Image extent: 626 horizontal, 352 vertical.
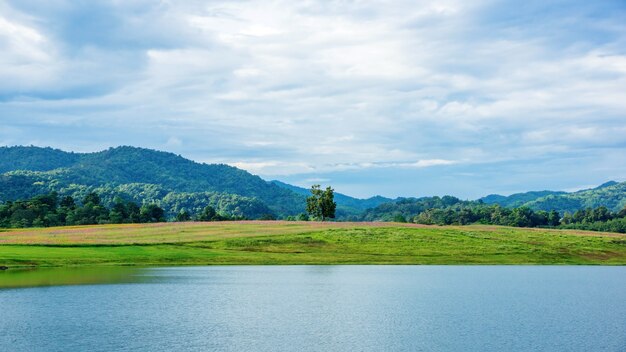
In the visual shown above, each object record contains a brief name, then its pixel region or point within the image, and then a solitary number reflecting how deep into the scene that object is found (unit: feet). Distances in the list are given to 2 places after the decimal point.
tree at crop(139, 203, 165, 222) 644.69
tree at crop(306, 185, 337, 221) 539.29
